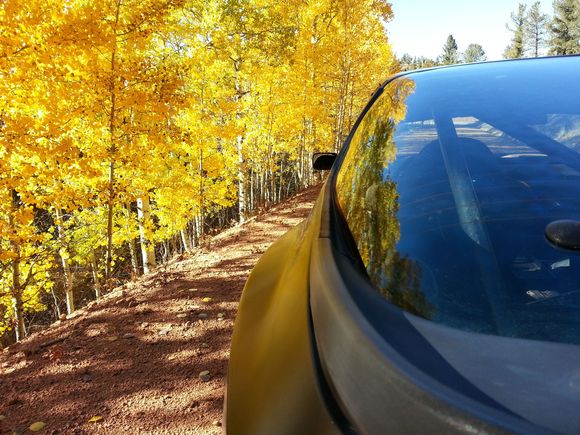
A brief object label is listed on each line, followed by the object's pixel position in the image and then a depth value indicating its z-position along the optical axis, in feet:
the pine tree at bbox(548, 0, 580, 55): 160.56
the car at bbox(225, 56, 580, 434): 1.86
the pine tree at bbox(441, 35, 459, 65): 271.28
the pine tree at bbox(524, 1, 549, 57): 190.49
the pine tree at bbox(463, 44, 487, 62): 284.98
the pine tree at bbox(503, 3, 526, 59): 196.85
